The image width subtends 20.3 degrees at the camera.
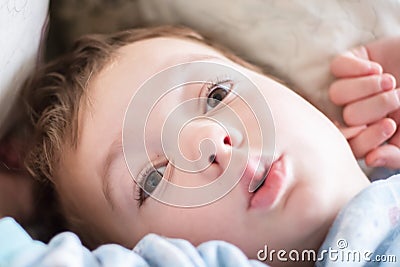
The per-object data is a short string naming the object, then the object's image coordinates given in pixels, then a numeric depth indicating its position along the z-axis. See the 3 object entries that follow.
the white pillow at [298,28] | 0.54
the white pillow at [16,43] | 0.45
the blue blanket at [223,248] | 0.41
